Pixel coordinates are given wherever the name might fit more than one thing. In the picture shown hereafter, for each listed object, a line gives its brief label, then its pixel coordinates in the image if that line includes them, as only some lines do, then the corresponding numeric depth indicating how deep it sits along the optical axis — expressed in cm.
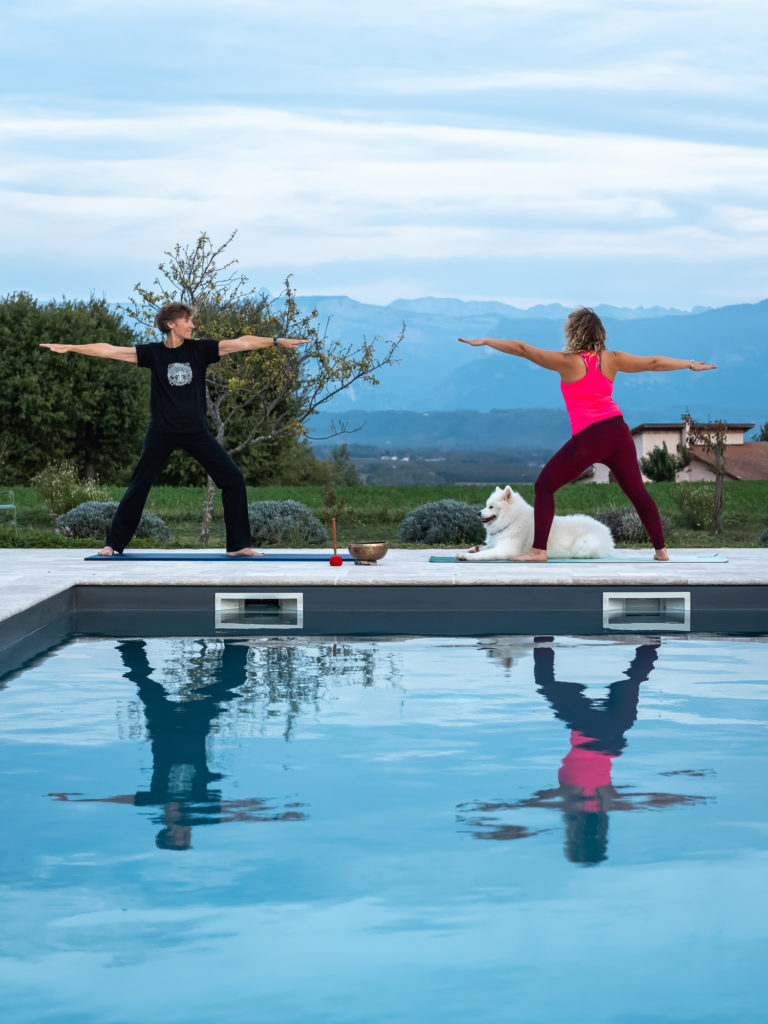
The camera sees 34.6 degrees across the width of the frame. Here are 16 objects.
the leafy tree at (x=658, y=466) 4738
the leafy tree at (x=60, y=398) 4350
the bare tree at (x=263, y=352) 1734
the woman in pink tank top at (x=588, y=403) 1036
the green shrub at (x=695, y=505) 2116
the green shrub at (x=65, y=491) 1930
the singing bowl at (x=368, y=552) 1063
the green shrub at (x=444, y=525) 1708
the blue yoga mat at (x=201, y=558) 1130
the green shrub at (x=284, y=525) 1719
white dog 1095
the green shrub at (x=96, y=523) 1636
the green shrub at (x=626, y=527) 1762
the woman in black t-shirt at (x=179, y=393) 1052
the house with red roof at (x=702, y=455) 6412
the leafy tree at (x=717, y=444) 2011
